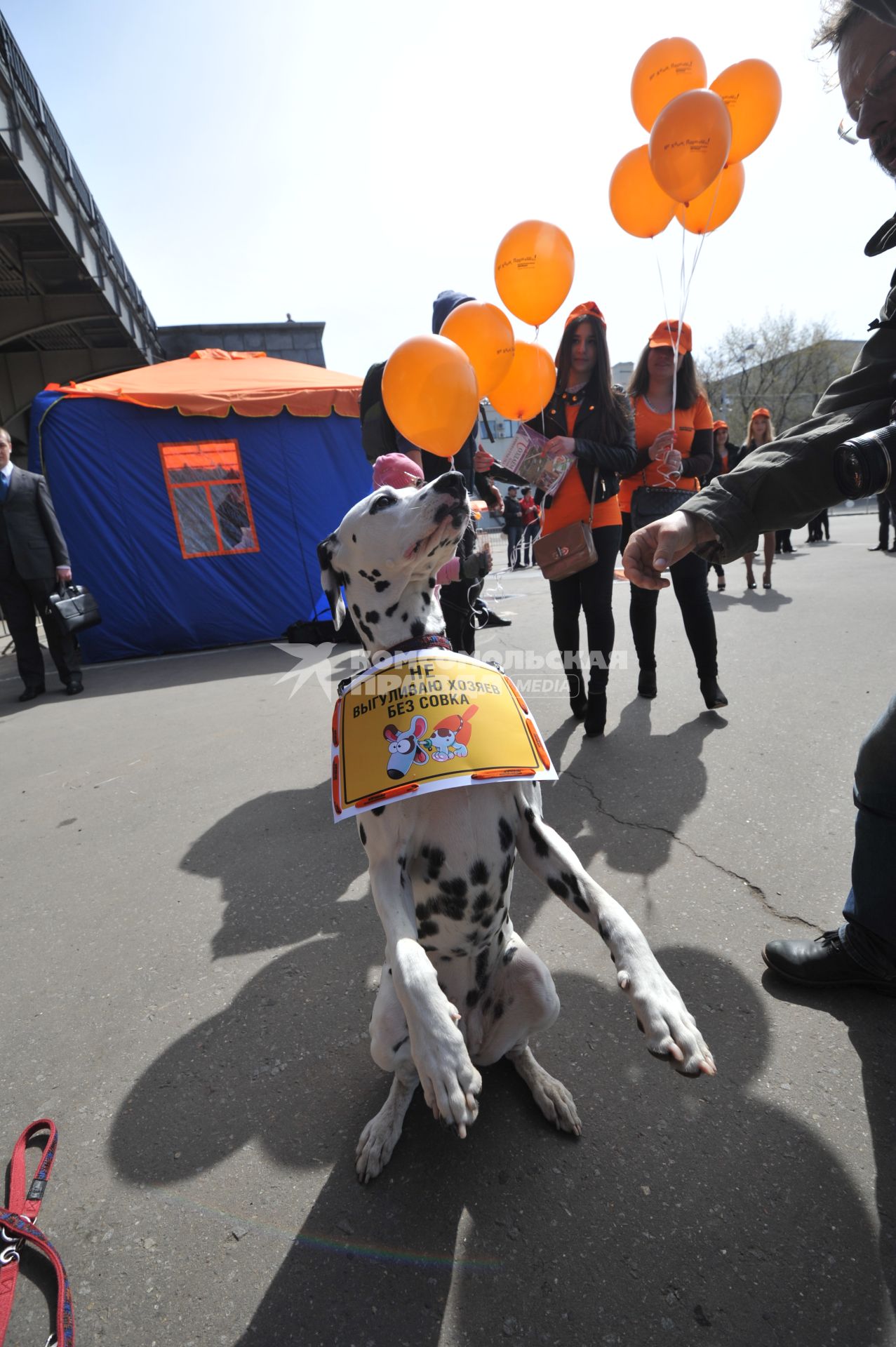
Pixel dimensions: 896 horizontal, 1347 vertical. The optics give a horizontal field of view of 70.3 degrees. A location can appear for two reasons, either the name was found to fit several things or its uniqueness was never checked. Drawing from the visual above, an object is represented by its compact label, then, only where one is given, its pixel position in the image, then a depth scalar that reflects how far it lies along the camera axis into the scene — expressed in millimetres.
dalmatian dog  1520
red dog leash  1274
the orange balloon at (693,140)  3148
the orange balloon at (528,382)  3799
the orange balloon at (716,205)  3697
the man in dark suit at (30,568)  6121
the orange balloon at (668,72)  3539
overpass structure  7551
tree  35781
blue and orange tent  7684
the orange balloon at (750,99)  3510
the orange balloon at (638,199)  3793
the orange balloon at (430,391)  2857
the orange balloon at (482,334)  3389
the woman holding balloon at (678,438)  3861
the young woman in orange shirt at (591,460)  3660
